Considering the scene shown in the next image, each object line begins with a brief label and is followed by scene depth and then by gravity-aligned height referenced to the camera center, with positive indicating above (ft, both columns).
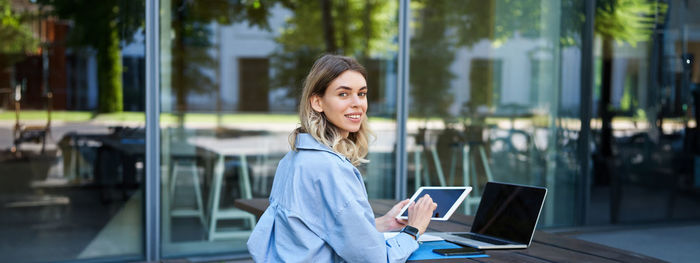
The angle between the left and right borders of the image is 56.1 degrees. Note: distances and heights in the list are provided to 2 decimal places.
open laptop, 7.01 -1.29
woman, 5.37 -0.77
